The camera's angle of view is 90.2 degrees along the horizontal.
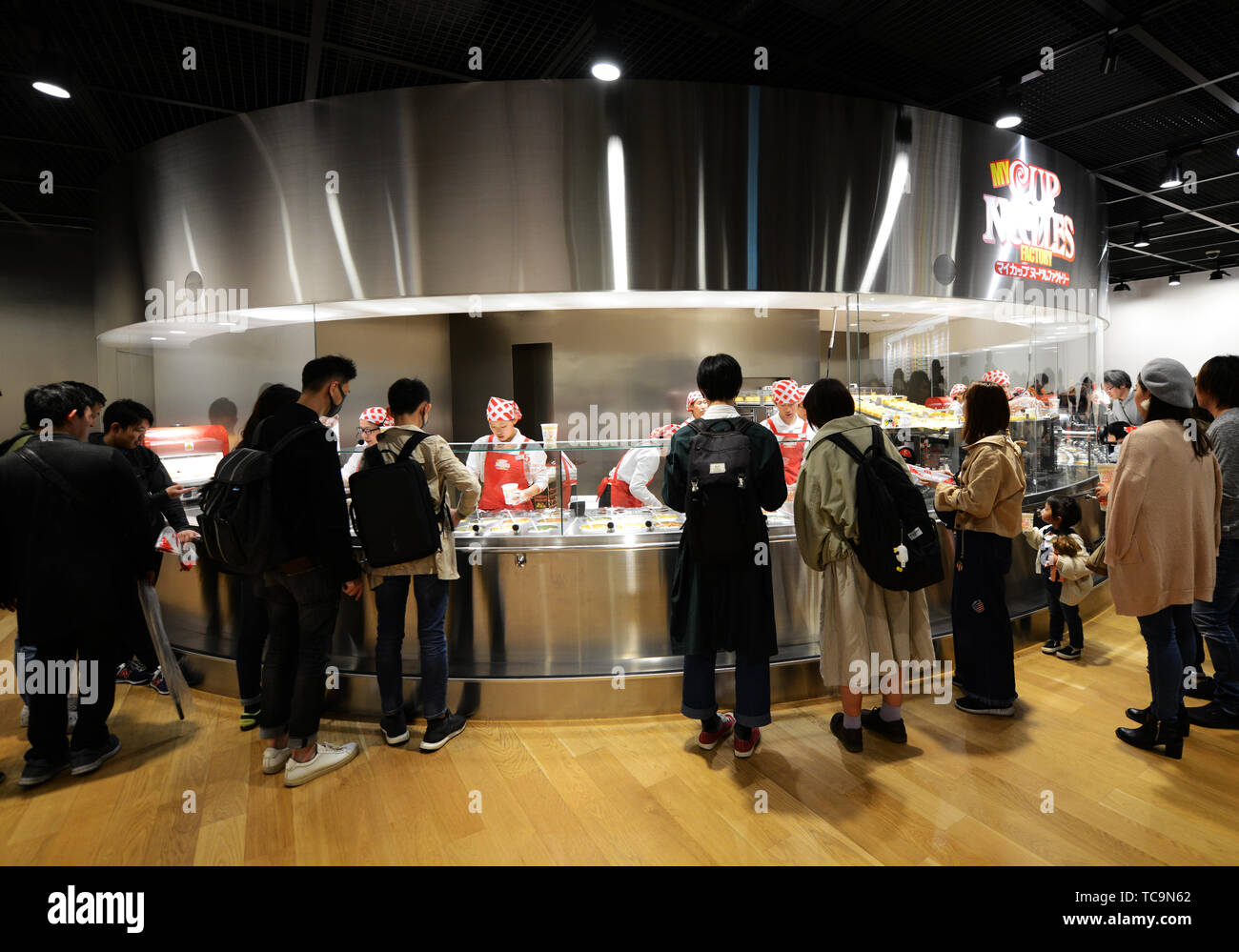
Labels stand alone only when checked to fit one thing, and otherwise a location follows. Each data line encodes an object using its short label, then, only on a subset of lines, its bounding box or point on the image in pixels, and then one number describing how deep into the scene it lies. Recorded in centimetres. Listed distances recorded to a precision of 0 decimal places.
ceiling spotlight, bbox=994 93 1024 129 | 445
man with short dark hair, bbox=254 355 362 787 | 246
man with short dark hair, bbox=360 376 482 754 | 273
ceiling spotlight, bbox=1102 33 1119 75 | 402
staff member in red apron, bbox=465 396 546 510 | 306
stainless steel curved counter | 313
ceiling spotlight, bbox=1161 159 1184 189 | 616
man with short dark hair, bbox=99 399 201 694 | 273
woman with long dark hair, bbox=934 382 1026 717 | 284
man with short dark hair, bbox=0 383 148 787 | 252
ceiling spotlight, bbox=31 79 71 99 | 371
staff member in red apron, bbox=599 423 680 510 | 330
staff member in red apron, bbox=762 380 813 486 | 370
